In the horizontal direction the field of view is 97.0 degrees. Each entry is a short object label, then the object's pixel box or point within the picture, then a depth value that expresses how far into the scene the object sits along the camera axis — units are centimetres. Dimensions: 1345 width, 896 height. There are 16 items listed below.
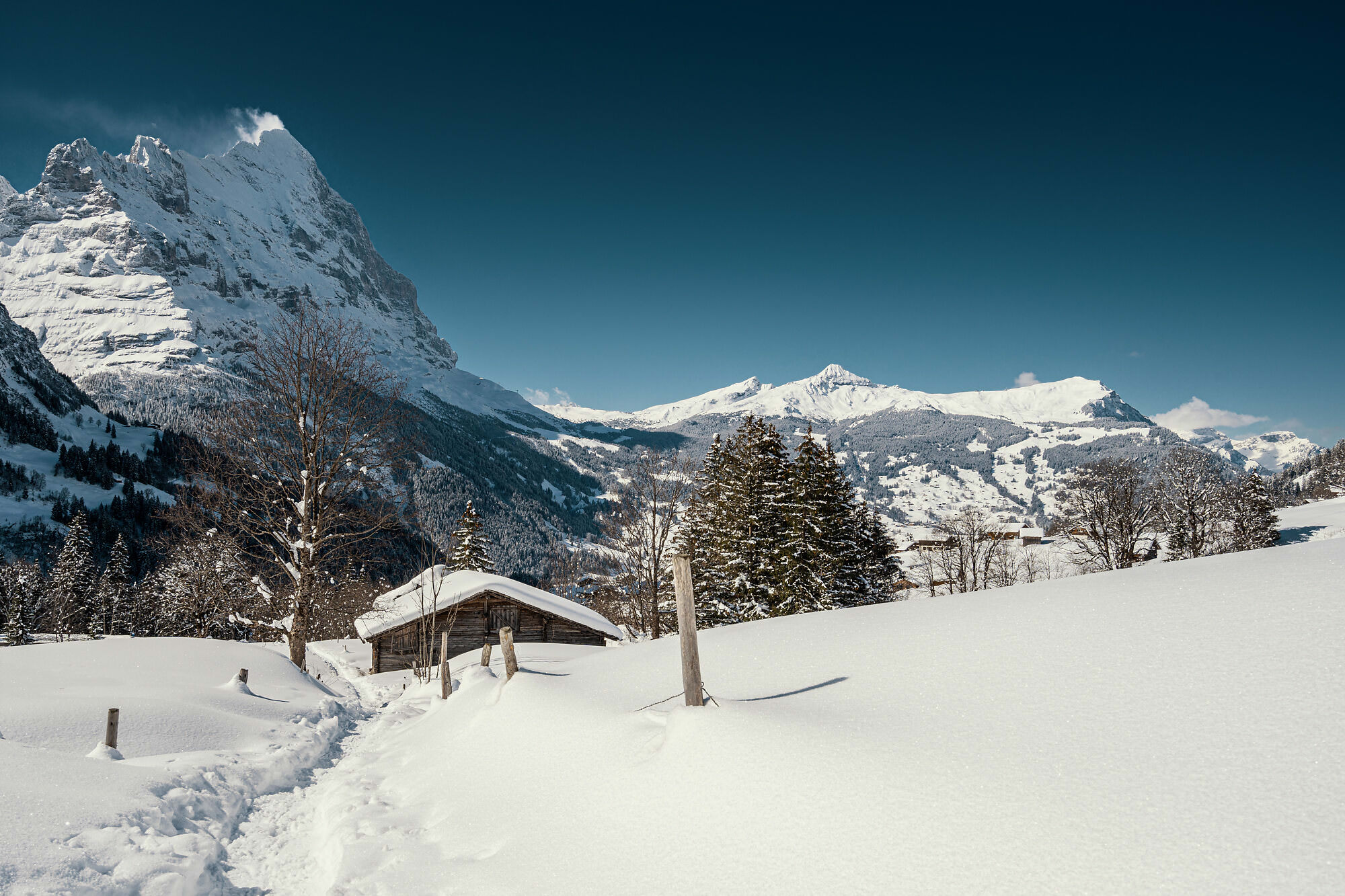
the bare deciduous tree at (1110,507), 3712
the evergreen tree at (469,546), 4669
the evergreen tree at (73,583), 5306
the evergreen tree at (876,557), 3151
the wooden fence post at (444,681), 1495
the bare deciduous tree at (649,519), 2773
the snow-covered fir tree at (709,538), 2852
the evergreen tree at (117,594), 5778
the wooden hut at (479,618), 2891
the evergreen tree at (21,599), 4988
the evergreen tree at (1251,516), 4178
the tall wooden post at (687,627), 643
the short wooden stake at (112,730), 785
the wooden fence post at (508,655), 1130
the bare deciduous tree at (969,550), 5228
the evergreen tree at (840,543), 2766
